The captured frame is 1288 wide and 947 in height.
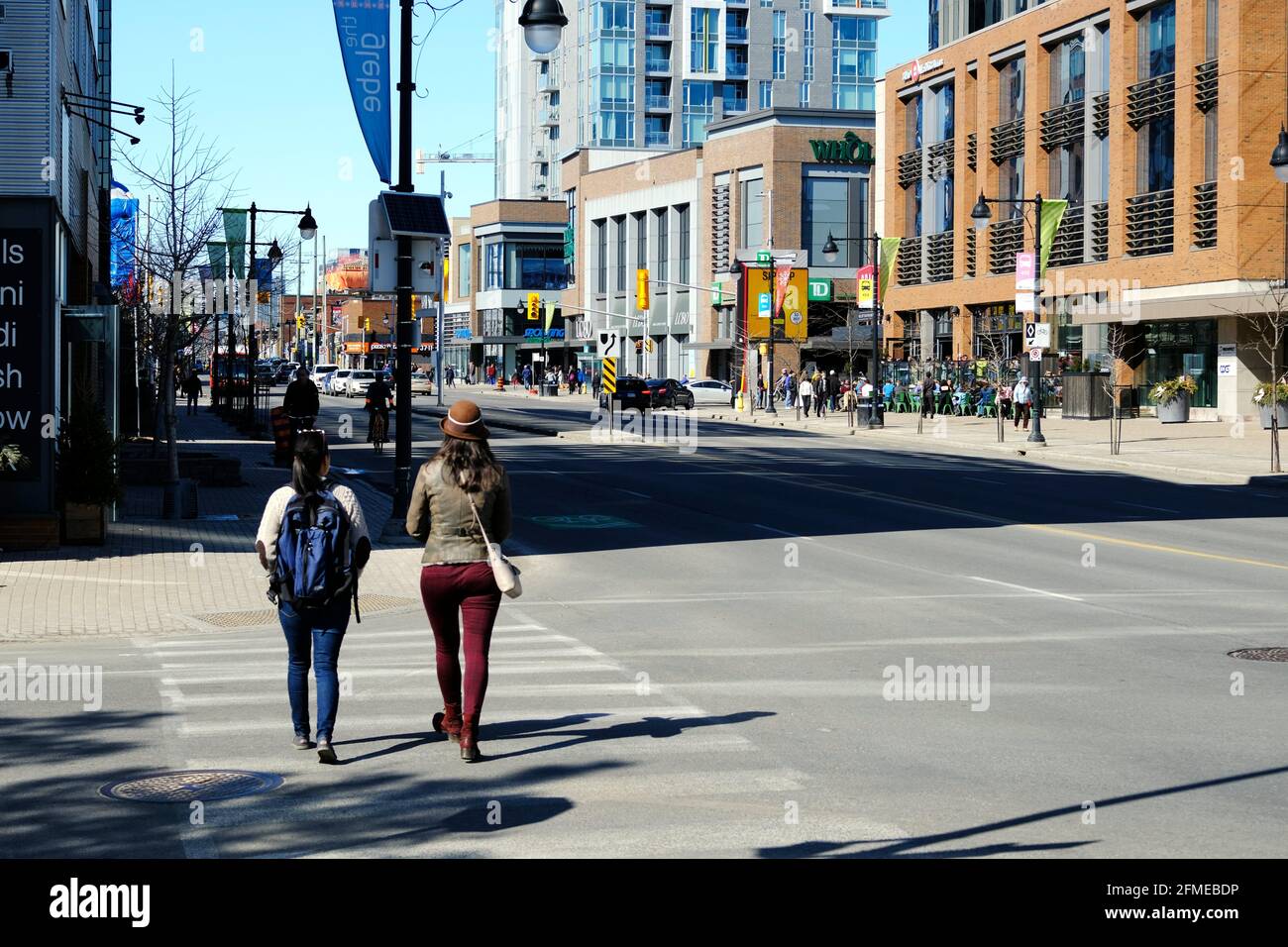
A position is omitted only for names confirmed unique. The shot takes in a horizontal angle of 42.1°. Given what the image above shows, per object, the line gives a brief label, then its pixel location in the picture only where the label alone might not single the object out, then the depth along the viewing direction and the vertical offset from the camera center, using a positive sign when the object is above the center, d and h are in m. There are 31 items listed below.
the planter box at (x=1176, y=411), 55.88 -0.56
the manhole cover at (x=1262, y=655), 12.60 -1.98
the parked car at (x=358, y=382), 92.56 +0.63
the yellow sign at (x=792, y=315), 83.94 +4.02
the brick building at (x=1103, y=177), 54.94 +8.55
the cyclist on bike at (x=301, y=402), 32.09 -0.17
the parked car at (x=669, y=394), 79.81 -0.01
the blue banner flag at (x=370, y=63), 22.62 +4.48
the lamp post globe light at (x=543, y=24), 19.44 +4.34
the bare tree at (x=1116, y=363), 43.78 +1.03
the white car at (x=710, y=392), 91.06 +0.10
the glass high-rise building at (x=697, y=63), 133.12 +27.08
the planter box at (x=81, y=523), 20.19 -1.57
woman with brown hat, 9.16 -0.79
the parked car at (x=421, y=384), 101.09 +0.60
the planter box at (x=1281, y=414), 49.06 -0.61
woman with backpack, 9.02 -0.92
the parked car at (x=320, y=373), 106.97 +1.34
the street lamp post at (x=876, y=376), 59.44 +0.62
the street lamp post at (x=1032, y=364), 46.75 +0.89
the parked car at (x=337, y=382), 97.06 +0.69
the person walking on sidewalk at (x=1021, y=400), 56.47 -0.20
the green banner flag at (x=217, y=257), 41.81 +3.46
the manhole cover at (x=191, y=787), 8.19 -1.97
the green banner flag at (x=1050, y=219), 65.12 +6.87
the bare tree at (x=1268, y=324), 46.80 +2.22
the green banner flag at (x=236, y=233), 42.15 +4.09
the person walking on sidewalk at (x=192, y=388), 60.06 +0.19
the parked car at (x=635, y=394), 74.62 -0.01
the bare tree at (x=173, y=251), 30.12 +3.54
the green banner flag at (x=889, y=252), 79.81 +6.84
